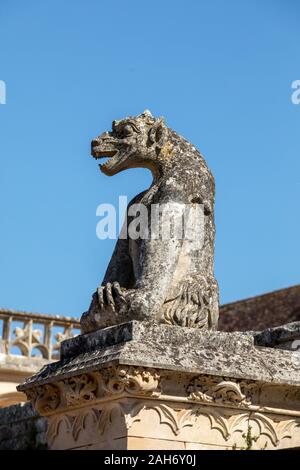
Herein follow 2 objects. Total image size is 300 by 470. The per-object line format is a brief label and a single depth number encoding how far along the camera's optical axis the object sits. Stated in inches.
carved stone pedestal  507.4
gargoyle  539.2
